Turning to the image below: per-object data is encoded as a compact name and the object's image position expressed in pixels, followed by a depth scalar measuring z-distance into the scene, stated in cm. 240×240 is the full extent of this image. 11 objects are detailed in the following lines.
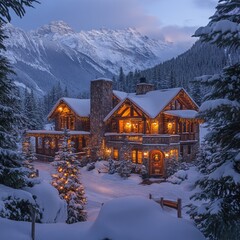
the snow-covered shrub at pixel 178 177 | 2734
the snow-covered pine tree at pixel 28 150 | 2426
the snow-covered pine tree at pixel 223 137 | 716
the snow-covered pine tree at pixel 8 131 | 992
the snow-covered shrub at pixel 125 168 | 2938
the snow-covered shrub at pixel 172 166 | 2992
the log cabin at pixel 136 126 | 3152
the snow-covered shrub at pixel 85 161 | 3703
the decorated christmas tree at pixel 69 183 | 1830
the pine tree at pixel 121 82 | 10674
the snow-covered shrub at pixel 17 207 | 938
